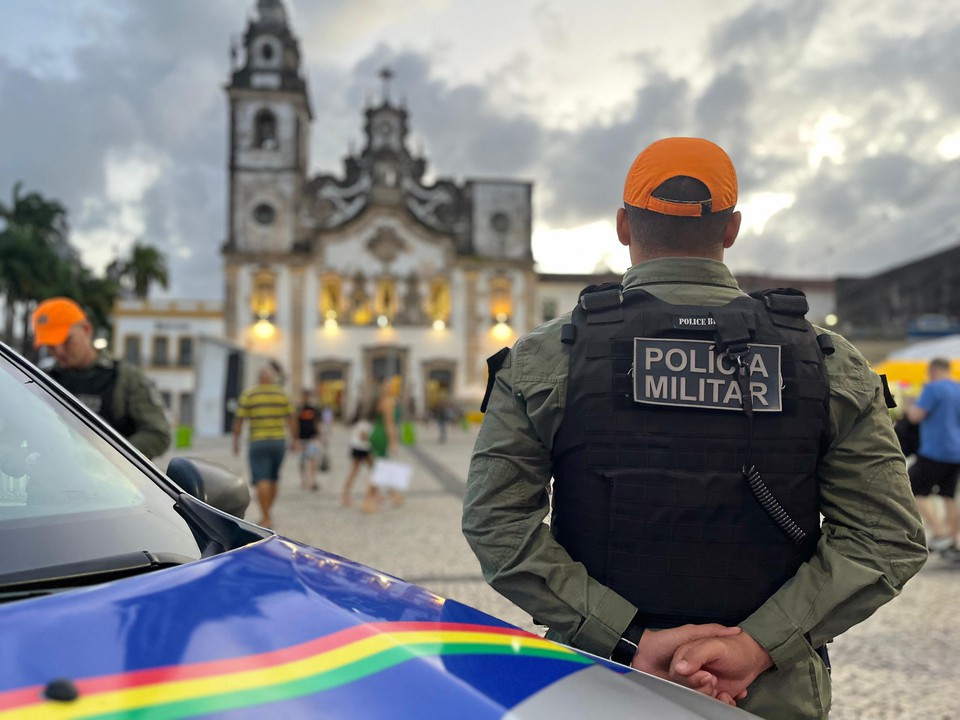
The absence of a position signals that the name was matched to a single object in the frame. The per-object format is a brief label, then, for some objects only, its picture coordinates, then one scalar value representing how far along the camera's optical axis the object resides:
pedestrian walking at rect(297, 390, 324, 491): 11.91
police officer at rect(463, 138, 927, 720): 1.57
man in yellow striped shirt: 8.10
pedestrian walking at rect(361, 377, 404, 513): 10.09
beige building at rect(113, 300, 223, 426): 46.91
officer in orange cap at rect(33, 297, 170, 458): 4.23
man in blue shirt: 6.63
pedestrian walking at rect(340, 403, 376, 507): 10.24
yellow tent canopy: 14.08
